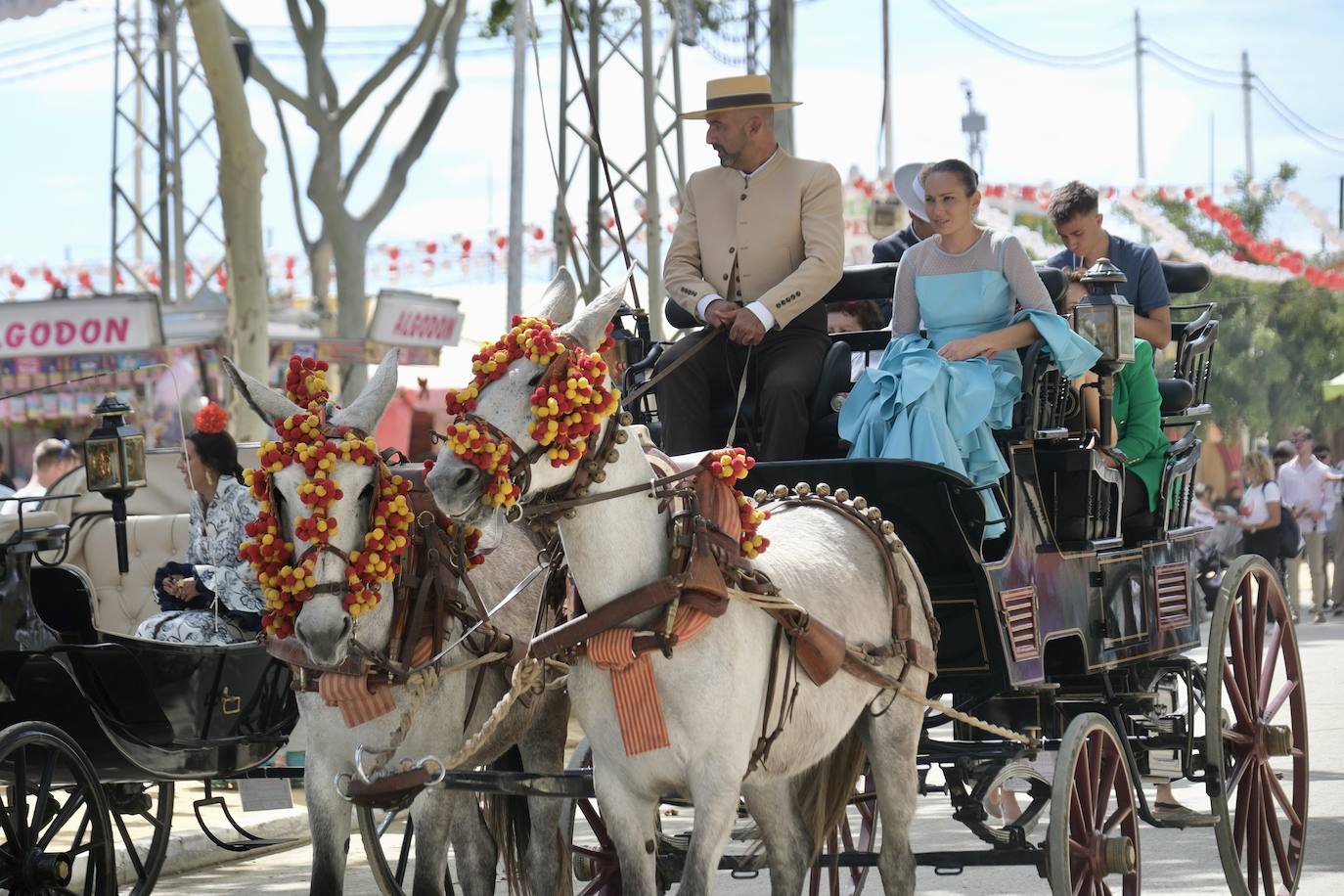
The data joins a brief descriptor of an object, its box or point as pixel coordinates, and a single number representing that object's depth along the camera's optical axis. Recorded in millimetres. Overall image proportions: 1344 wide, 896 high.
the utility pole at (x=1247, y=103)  67062
